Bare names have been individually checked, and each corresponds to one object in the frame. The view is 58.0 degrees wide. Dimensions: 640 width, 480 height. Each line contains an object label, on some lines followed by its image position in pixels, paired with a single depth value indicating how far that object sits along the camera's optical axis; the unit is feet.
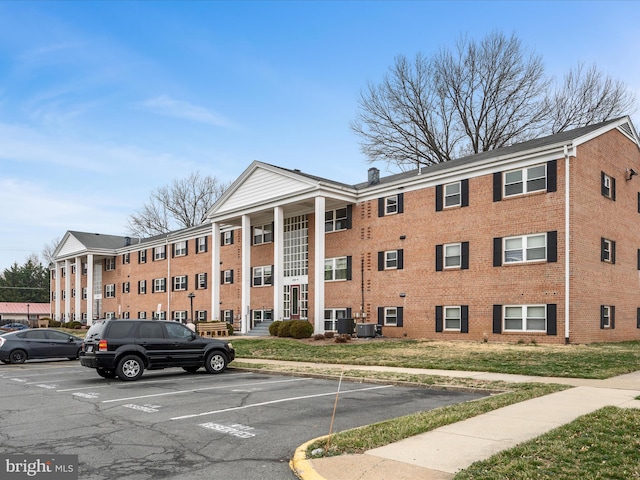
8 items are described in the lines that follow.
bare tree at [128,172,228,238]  241.76
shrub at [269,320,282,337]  102.89
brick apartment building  78.69
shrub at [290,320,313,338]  97.66
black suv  50.26
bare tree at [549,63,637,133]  136.05
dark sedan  74.59
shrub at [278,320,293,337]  99.45
